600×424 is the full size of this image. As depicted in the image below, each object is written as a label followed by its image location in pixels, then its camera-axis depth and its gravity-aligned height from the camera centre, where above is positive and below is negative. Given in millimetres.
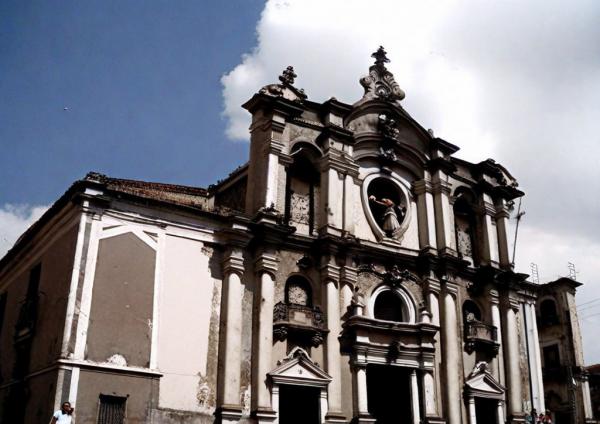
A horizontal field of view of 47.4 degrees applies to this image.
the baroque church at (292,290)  15344 +3957
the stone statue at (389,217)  21375 +6827
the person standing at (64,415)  12438 +438
